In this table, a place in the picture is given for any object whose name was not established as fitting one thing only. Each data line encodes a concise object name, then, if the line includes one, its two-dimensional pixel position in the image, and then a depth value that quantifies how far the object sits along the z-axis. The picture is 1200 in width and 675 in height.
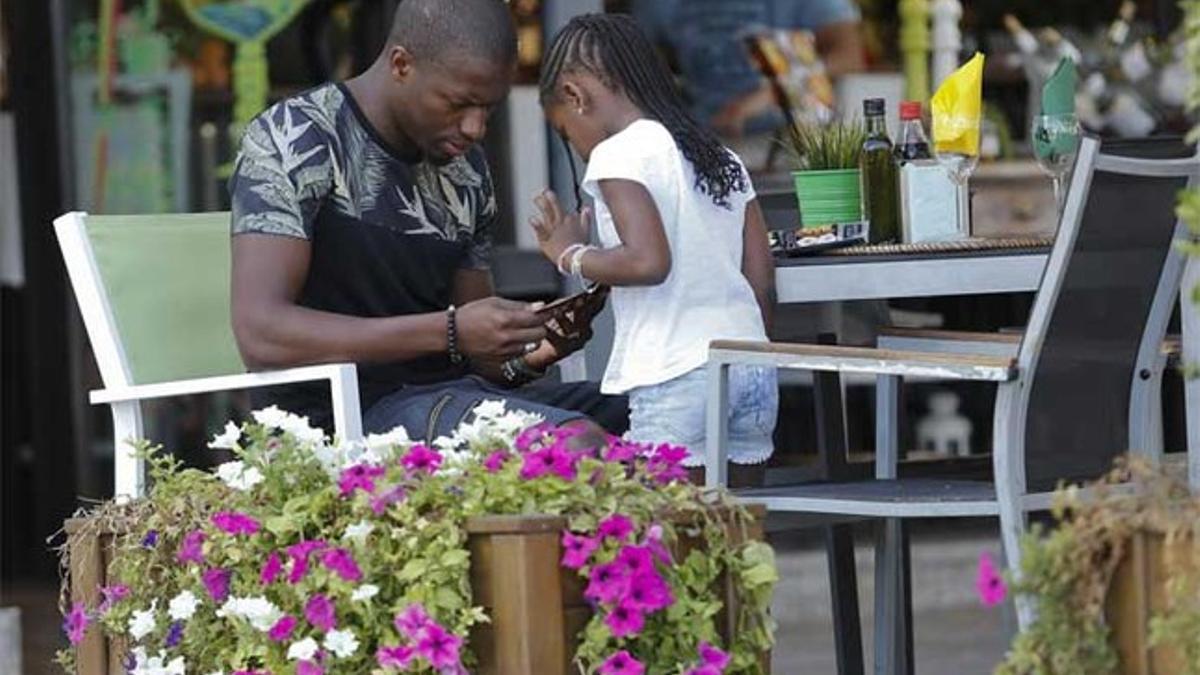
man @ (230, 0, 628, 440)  7.64
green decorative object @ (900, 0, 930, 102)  13.44
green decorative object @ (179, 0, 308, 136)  13.19
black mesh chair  6.89
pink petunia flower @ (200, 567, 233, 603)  6.52
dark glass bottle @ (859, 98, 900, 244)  8.47
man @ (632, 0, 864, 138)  13.30
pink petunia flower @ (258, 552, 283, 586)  6.32
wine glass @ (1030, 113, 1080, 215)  8.64
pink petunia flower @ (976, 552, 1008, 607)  5.20
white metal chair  7.95
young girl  7.68
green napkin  8.64
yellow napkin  8.42
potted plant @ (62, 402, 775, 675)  6.04
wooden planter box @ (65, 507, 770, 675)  6.04
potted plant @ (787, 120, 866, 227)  8.54
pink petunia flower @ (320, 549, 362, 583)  6.12
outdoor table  7.72
